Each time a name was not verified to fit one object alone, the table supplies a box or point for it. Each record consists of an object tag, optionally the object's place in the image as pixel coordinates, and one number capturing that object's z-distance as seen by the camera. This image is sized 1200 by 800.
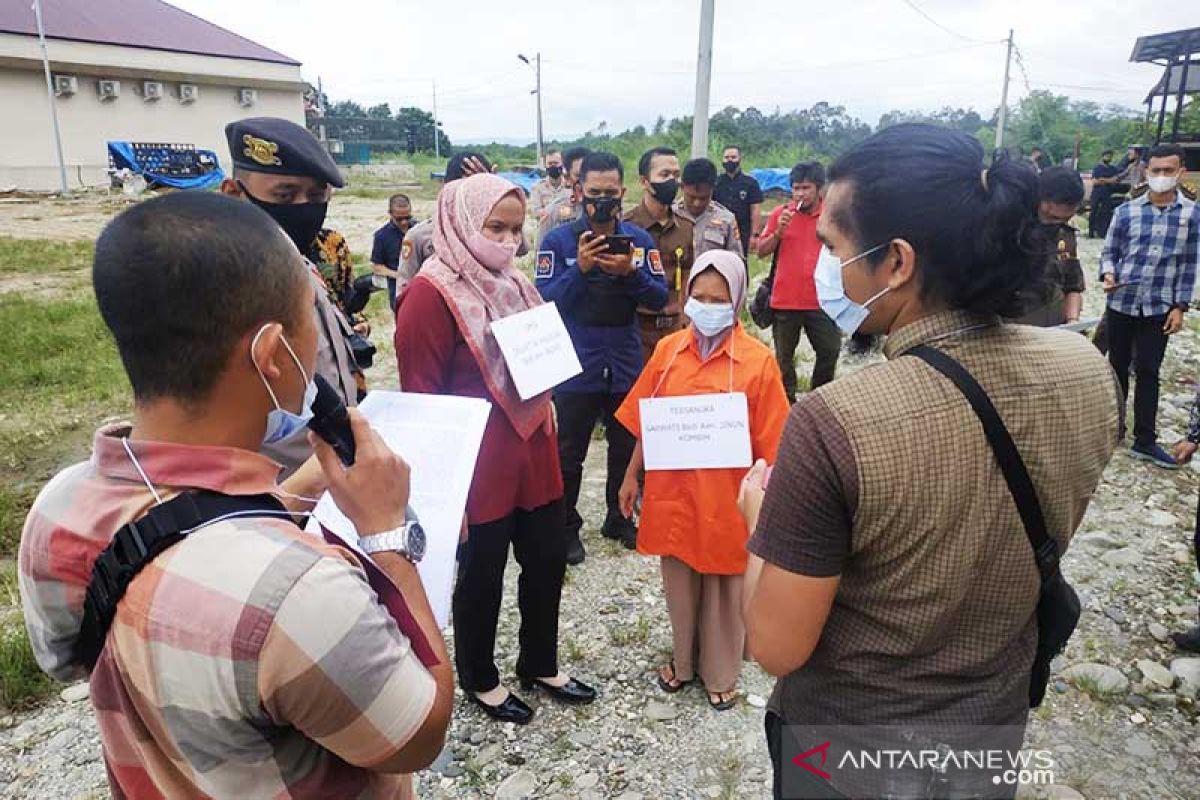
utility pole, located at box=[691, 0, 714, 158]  8.60
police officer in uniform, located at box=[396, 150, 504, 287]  4.85
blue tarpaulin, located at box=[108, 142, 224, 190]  25.84
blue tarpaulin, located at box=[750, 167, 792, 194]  22.77
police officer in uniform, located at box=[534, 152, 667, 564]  3.78
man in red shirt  5.67
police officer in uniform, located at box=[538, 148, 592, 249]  5.32
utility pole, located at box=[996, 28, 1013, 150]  25.41
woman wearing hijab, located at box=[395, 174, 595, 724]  2.46
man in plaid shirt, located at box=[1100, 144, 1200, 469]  4.89
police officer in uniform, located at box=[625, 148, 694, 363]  4.39
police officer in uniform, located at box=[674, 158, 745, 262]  4.87
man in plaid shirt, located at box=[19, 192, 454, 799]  0.87
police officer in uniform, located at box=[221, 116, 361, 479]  2.03
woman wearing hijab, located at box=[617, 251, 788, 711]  2.76
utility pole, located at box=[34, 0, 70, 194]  26.53
